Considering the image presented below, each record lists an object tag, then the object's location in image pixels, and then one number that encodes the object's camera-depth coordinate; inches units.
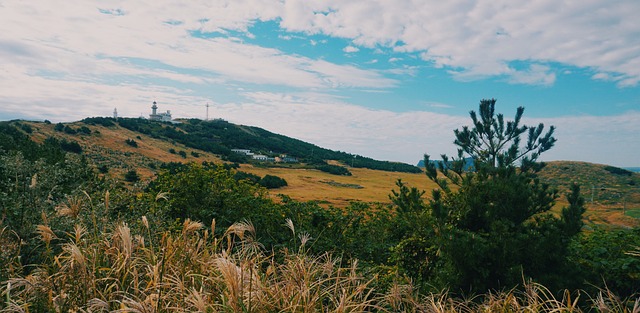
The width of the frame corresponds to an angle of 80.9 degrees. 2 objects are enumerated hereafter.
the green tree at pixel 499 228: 266.1
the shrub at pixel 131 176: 2037.4
